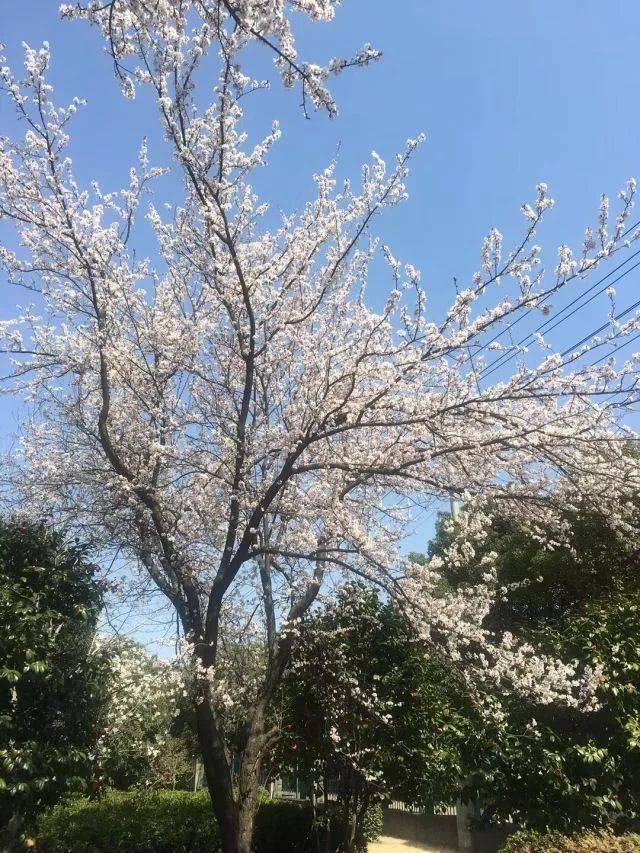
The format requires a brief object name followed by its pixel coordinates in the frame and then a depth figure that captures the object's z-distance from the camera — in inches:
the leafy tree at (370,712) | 267.3
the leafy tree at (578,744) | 233.6
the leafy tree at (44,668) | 186.2
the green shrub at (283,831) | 332.5
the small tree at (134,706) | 234.4
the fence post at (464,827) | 437.1
